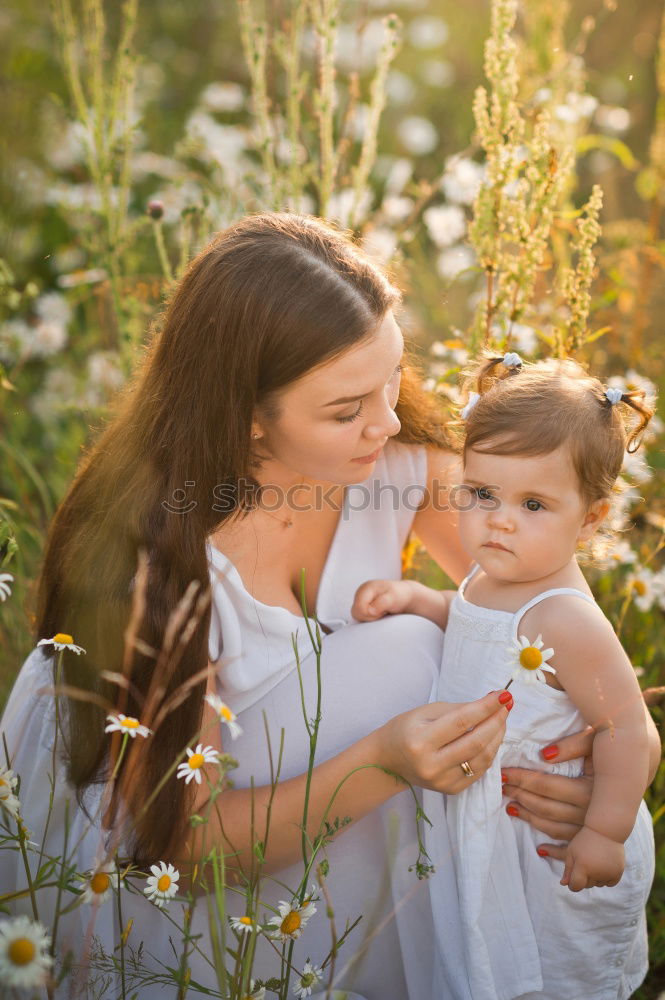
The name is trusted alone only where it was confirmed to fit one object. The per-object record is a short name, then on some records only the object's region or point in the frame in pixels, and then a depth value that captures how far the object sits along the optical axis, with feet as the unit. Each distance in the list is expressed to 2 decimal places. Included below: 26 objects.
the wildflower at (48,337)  10.02
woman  4.70
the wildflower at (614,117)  8.66
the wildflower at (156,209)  6.21
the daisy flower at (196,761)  3.78
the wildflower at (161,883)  3.92
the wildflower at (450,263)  9.07
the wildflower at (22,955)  2.69
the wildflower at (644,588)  5.98
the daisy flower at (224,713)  3.40
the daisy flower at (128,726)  3.68
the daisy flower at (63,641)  4.06
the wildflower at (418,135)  14.02
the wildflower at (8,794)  3.66
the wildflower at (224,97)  10.97
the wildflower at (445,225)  8.45
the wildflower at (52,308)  10.24
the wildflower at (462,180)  7.57
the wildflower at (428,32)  16.56
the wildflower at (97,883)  3.59
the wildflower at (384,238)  8.28
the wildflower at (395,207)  8.32
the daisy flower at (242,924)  3.75
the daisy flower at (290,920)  3.91
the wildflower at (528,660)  3.82
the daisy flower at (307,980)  3.90
